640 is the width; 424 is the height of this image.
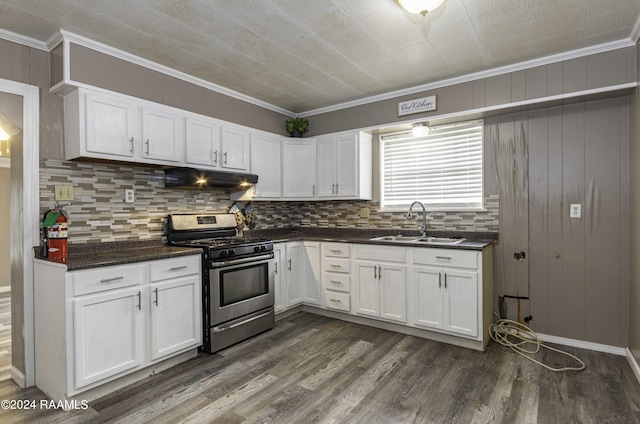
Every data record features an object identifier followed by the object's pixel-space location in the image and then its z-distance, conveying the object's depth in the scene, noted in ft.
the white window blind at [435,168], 11.18
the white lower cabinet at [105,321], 6.83
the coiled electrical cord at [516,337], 9.29
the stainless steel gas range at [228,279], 9.18
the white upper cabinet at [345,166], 12.59
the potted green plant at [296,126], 13.62
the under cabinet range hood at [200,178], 9.76
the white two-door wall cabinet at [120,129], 7.95
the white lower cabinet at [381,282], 10.50
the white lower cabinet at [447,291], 9.32
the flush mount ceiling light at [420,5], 6.30
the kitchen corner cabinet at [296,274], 11.75
